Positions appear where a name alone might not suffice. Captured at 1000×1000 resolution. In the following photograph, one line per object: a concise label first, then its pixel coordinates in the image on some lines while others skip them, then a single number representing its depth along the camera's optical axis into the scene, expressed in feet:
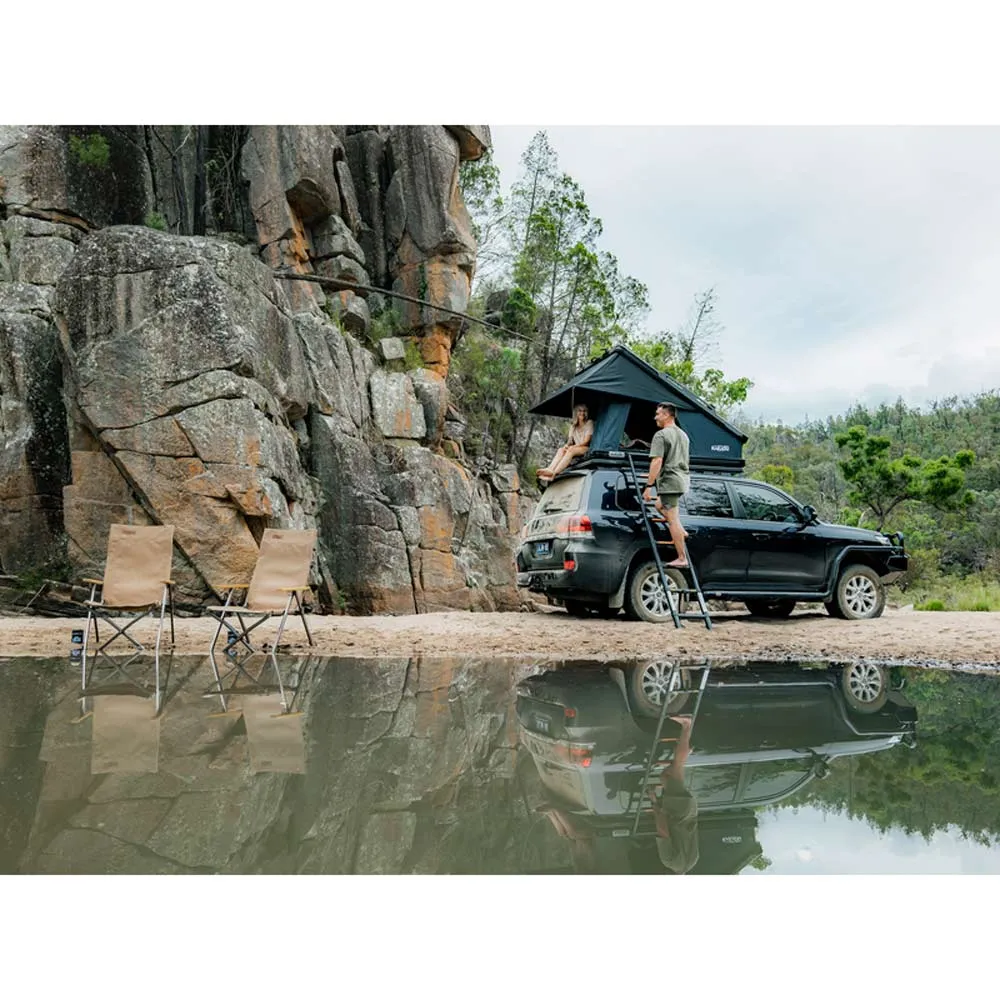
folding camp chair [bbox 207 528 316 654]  21.71
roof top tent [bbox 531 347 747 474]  32.83
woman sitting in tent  31.78
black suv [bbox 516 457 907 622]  28.17
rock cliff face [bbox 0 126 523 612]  33.12
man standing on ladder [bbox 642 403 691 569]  27.45
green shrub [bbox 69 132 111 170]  46.44
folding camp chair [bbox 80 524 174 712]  21.30
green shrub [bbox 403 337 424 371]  59.62
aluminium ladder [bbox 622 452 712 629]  27.25
